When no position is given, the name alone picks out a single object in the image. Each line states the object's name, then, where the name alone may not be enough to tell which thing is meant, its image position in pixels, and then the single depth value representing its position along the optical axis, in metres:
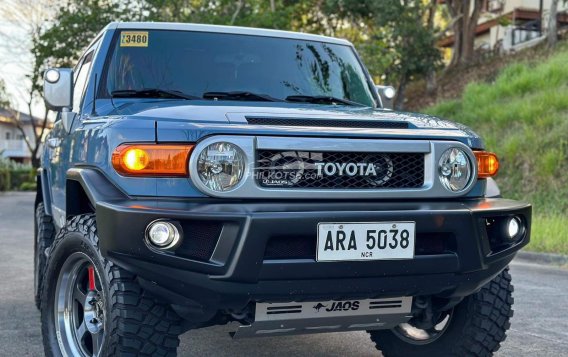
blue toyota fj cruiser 2.71
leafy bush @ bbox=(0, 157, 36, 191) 34.84
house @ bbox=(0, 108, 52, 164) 72.69
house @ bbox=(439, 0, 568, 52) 27.20
